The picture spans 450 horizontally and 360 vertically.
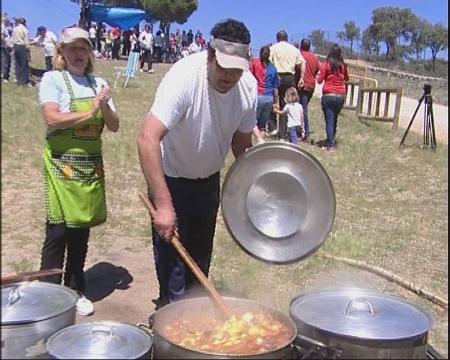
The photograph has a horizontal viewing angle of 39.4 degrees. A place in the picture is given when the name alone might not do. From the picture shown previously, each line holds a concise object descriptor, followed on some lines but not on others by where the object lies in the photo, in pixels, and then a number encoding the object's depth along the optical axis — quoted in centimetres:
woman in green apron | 364
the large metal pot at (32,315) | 218
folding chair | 1776
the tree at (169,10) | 3897
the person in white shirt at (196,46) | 2509
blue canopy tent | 2606
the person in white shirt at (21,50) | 1348
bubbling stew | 244
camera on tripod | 1095
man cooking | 285
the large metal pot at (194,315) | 224
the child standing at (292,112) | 1020
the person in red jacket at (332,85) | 1012
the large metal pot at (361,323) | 246
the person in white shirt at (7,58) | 1229
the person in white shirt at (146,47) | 2244
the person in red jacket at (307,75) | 1078
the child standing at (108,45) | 2714
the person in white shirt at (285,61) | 1023
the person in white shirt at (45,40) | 1399
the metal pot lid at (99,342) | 217
